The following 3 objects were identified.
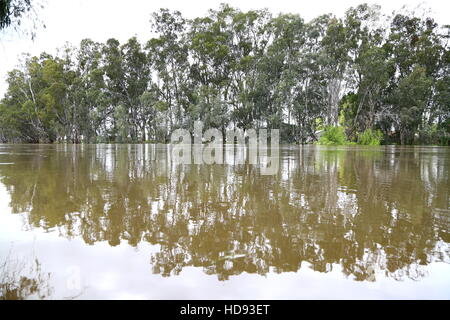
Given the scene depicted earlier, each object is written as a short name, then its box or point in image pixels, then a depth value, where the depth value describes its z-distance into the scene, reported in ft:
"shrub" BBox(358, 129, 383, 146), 89.04
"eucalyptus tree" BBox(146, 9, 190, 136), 112.06
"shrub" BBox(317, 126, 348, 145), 88.28
